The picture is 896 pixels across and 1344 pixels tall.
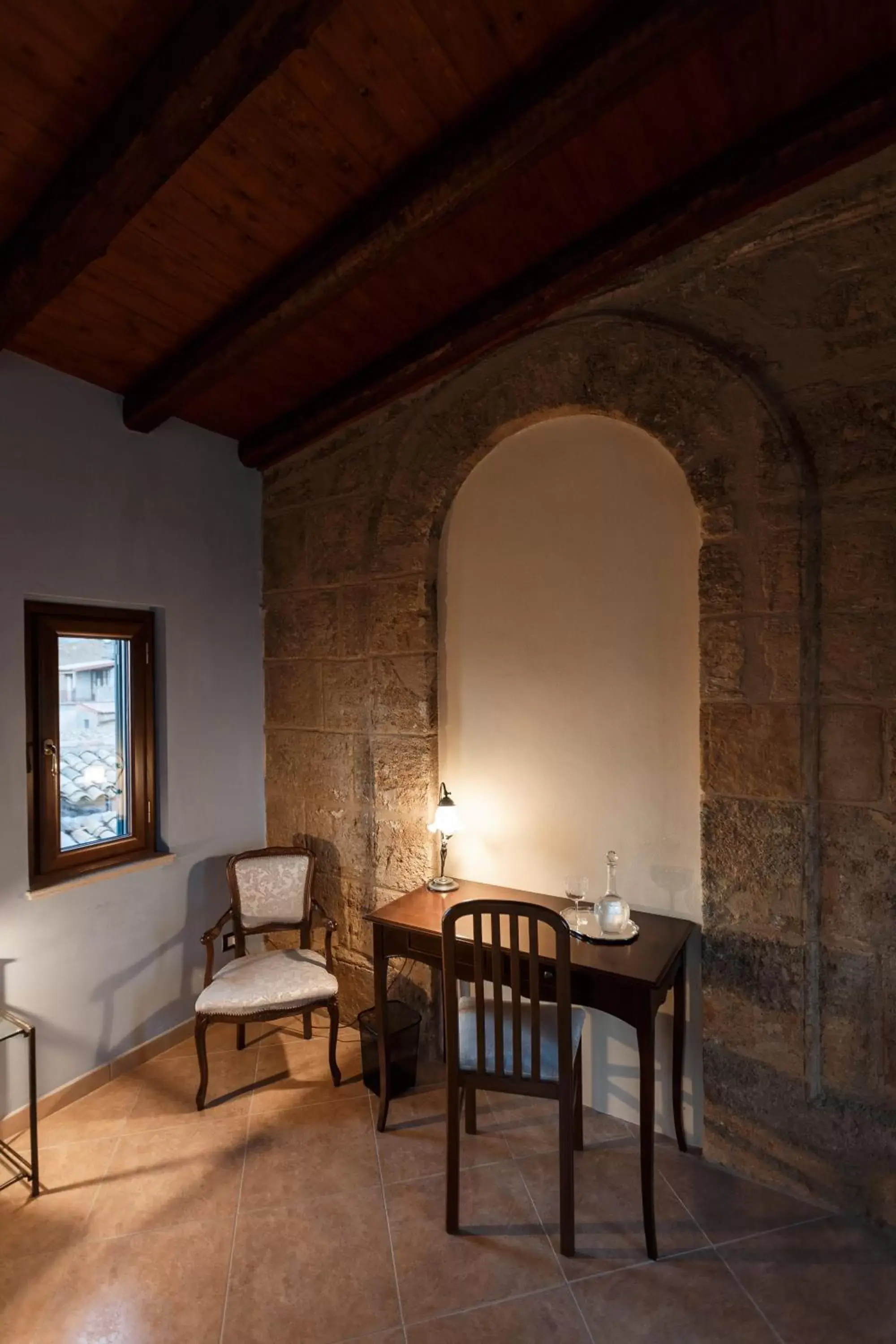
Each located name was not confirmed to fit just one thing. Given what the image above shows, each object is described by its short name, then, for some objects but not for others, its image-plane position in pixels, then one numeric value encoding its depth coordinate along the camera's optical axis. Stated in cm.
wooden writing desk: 196
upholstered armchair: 252
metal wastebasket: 265
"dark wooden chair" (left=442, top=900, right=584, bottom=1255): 188
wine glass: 241
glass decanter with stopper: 225
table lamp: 270
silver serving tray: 222
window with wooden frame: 257
